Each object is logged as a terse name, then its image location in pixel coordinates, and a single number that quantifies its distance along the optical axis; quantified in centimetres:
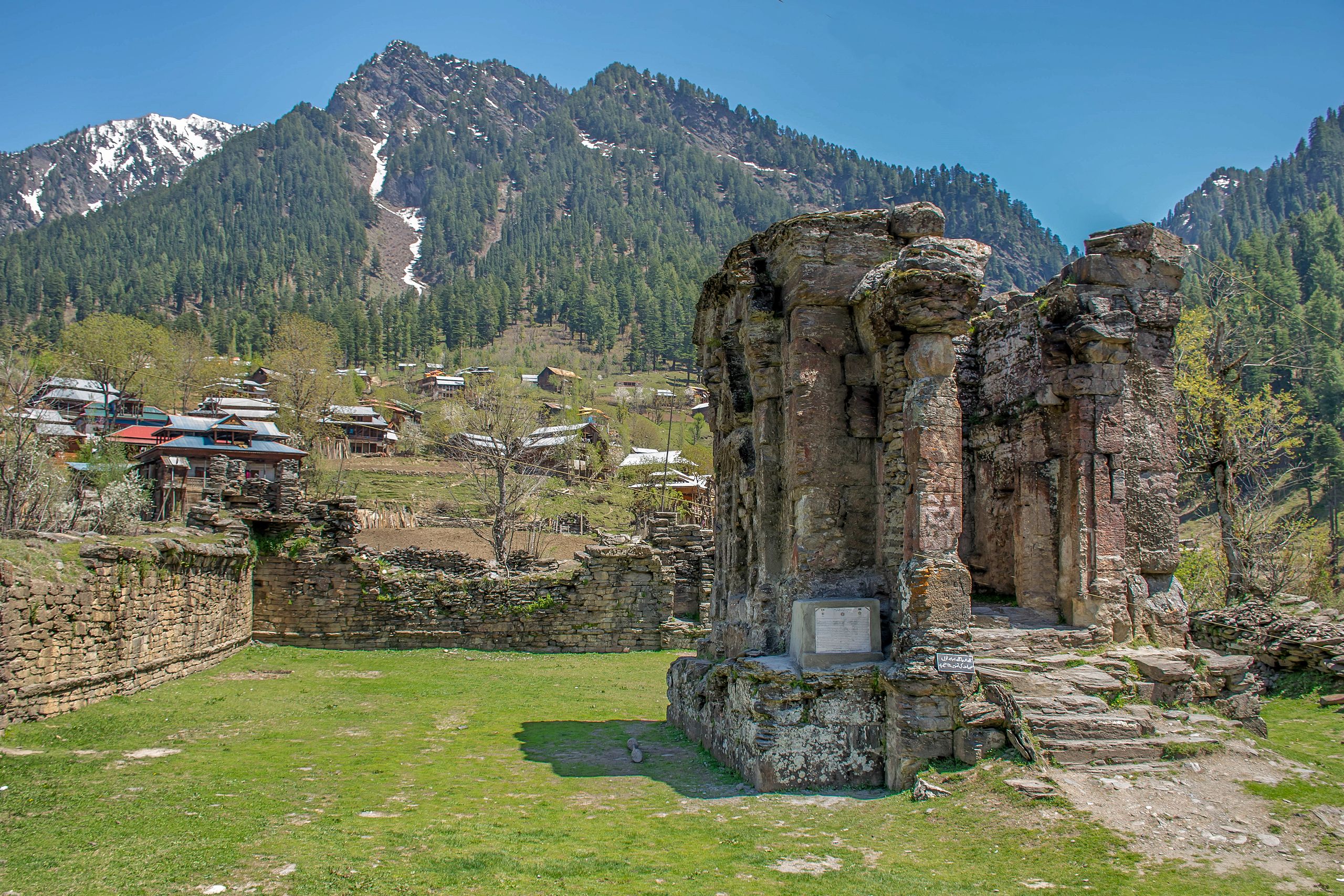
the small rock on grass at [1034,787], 798
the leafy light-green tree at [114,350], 6469
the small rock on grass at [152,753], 1083
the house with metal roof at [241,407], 6838
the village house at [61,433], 4216
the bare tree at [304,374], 6234
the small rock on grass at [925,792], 848
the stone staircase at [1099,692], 892
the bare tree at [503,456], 3250
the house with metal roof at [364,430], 6875
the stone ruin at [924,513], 945
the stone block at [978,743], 885
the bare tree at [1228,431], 1964
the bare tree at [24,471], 2442
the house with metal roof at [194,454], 4697
